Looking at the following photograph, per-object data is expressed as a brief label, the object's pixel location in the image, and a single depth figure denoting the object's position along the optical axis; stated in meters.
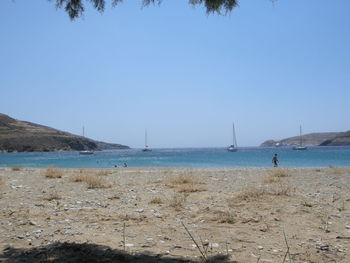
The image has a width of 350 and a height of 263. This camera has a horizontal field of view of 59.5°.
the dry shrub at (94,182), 11.59
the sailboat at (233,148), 136.45
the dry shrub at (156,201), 8.40
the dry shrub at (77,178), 13.65
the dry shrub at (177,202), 7.68
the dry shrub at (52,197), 8.83
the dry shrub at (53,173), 16.09
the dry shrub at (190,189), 10.46
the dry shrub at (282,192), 9.05
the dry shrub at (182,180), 12.66
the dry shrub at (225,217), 6.34
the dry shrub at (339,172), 19.30
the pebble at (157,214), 6.85
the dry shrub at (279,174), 14.87
